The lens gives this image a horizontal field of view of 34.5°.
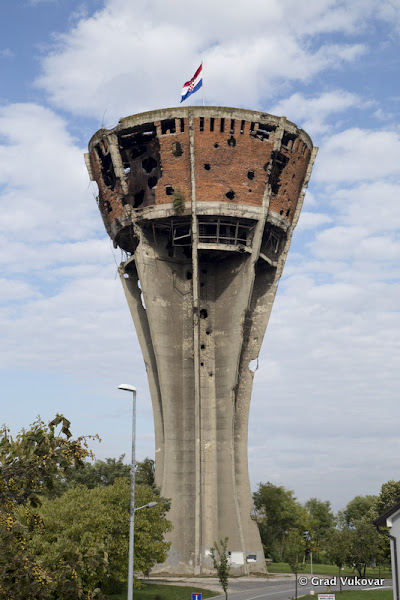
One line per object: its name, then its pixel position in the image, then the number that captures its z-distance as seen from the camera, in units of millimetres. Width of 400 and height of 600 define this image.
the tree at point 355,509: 90188
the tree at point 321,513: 83688
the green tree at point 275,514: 65562
